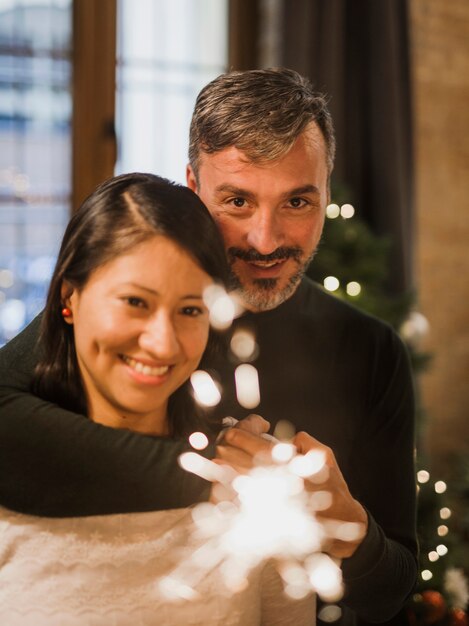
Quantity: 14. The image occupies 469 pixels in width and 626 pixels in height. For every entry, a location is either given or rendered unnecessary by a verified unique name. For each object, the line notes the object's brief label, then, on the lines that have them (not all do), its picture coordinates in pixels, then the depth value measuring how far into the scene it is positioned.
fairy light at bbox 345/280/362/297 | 1.74
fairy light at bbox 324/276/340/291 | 1.52
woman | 0.60
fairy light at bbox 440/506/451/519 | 1.12
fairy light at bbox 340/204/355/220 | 1.58
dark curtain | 2.25
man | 0.62
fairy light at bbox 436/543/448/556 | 0.84
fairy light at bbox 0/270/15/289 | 1.97
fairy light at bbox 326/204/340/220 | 1.66
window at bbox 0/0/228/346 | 2.21
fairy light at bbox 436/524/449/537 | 1.07
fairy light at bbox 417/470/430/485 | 1.00
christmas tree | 1.18
